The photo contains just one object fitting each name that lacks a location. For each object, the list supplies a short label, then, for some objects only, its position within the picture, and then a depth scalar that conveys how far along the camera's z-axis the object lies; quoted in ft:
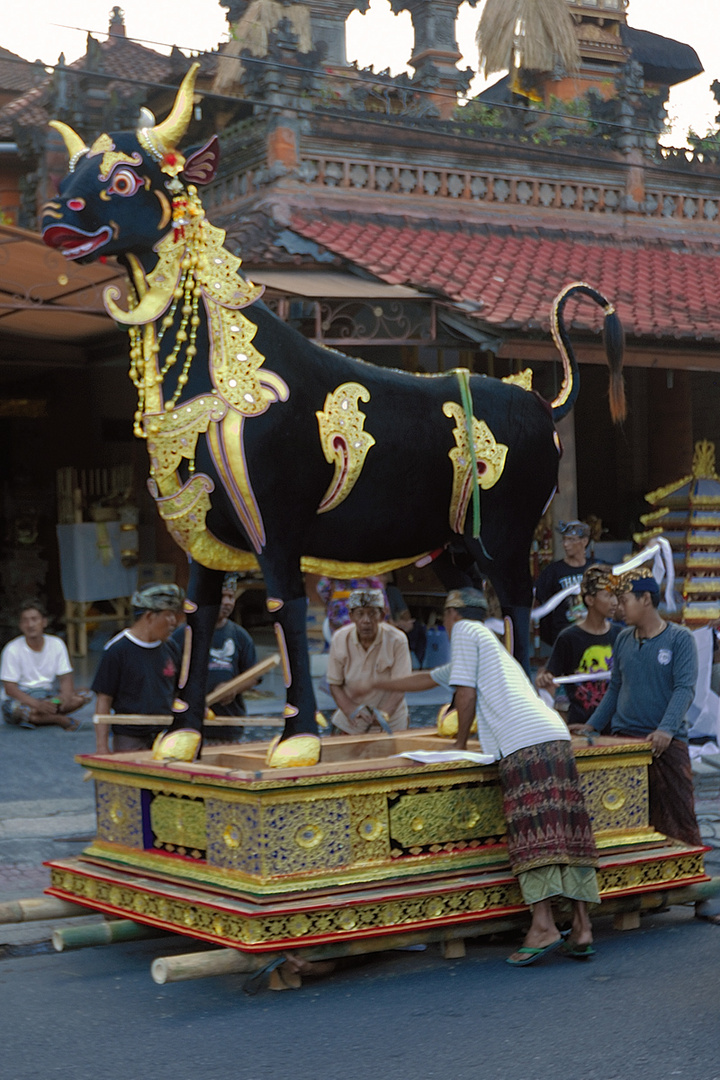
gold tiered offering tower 65.34
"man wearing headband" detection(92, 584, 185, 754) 42.98
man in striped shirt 32.63
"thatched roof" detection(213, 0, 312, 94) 95.14
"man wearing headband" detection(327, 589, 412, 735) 43.52
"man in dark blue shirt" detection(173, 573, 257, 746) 46.70
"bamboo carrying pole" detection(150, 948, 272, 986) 27.99
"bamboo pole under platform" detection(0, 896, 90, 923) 33.09
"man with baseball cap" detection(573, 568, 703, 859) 37.47
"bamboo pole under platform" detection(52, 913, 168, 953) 31.32
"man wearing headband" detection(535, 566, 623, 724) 44.55
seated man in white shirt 61.98
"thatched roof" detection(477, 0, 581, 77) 101.65
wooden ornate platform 30.68
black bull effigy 32.40
